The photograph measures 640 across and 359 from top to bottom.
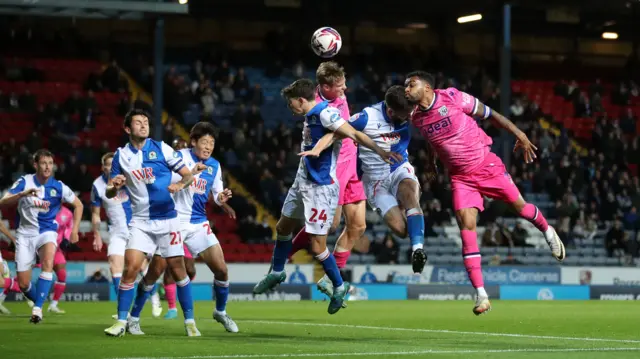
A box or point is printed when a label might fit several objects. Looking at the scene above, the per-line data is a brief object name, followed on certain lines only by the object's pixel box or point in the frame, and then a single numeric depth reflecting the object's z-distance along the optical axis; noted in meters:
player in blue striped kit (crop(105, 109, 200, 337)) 11.62
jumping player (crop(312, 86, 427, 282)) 12.98
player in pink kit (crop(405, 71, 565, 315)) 12.30
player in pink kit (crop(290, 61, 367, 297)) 13.22
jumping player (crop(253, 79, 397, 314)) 11.41
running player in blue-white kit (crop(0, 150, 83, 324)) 15.98
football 13.17
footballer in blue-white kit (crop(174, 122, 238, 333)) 12.64
